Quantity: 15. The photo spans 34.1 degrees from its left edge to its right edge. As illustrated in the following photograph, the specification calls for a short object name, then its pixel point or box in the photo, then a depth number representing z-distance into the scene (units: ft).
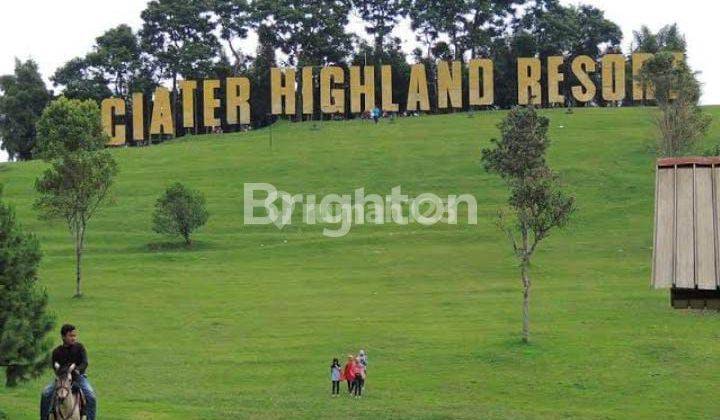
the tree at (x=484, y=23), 500.33
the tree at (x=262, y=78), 496.64
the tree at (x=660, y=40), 496.56
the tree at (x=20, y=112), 468.34
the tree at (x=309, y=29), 486.38
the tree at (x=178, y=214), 266.57
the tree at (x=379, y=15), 516.32
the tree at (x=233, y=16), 497.87
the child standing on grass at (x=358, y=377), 135.85
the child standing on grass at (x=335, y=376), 136.77
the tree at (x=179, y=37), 485.15
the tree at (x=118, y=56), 483.92
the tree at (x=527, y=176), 171.73
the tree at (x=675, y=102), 285.84
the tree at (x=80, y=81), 479.54
